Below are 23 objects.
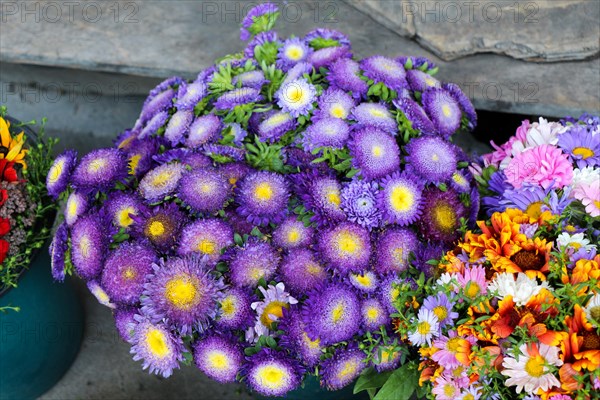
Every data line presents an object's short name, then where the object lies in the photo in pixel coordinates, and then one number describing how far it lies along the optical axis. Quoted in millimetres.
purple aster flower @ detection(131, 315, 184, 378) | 1163
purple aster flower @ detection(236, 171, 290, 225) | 1235
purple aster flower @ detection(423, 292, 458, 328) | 1130
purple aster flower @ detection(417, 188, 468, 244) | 1255
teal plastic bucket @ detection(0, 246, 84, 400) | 1631
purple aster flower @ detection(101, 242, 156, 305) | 1202
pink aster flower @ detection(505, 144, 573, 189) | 1229
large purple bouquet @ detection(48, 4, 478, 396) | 1188
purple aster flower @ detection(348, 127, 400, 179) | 1241
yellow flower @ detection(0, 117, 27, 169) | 1495
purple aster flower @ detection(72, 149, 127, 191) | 1297
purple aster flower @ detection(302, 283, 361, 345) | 1169
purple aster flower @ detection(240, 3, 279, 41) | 1530
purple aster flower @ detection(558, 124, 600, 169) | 1271
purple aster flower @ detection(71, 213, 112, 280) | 1245
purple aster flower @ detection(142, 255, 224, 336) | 1157
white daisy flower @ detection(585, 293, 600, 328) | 1022
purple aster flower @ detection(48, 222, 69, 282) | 1333
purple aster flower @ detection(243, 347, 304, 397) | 1184
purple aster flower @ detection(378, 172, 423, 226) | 1227
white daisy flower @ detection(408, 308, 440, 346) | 1140
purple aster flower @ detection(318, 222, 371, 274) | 1202
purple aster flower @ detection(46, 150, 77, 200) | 1359
